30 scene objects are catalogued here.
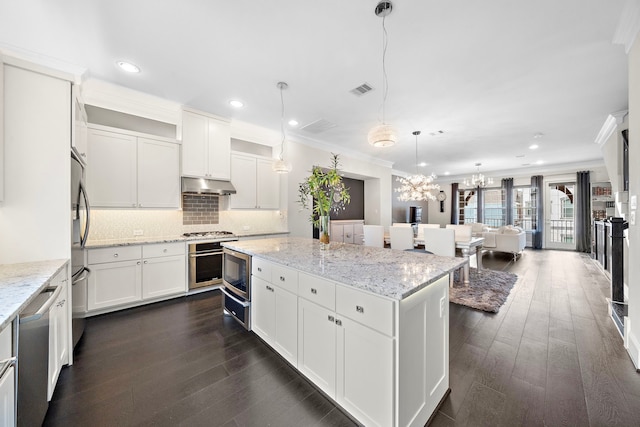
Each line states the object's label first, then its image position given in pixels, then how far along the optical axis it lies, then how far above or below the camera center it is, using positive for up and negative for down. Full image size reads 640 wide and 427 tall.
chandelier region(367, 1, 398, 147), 2.35 +0.79
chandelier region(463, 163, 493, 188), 9.25 +1.24
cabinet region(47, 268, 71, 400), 1.62 -0.86
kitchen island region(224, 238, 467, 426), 1.24 -0.69
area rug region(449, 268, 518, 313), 3.25 -1.19
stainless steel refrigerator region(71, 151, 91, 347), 2.08 -0.24
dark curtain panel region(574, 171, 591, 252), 7.46 +0.01
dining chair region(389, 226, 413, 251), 4.34 -0.42
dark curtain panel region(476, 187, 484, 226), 9.53 +0.39
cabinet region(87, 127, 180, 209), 3.04 +0.61
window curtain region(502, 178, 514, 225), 8.84 +0.46
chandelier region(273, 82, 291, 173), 3.61 +0.74
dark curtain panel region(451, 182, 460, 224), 10.12 +0.46
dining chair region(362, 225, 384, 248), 4.30 -0.39
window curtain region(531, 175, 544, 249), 8.24 -0.08
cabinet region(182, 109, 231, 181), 3.72 +1.11
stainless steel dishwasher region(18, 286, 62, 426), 1.10 -0.73
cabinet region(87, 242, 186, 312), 2.86 -0.76
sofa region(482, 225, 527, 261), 6.18 -0.68
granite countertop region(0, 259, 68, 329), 1.04 -0.39
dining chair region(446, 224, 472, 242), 4.40 -0.36
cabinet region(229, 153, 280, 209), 4.27 +0.59
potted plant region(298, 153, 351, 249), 2.43 +0.19
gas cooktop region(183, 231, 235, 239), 3.85 -0.32
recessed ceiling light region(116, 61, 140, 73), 2.65 +1.66
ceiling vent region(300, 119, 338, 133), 4.24 +1.62
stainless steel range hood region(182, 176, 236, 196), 3.68 +0.45
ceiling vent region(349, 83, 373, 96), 3.05 +1.63
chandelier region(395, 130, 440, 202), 5.62 +0.61
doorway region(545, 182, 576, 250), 8.02 -0.08
